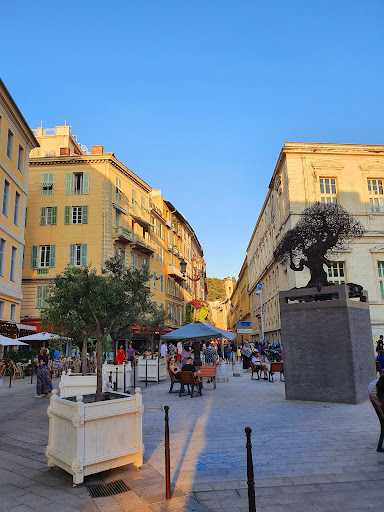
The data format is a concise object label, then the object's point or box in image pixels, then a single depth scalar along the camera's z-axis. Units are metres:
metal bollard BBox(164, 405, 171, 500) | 4.30
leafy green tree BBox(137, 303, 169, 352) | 30.65
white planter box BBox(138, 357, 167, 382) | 17.44
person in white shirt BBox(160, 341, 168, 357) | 24.92
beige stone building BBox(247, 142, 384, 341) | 29.28
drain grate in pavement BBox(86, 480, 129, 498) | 4.56
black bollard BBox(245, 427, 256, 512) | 3.32
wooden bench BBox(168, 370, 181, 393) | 13.15
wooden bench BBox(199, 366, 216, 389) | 14.41
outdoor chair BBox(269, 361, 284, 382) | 15.71
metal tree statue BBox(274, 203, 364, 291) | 11.71
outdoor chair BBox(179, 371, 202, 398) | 12.36
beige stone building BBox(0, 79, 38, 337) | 23.03
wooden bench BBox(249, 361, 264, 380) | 17.50
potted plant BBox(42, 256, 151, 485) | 4.86
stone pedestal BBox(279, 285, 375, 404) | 10.06
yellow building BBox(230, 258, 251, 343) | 73.51
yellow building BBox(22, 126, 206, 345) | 32.53
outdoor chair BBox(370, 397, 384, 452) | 5.66
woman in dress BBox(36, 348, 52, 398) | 13.53
